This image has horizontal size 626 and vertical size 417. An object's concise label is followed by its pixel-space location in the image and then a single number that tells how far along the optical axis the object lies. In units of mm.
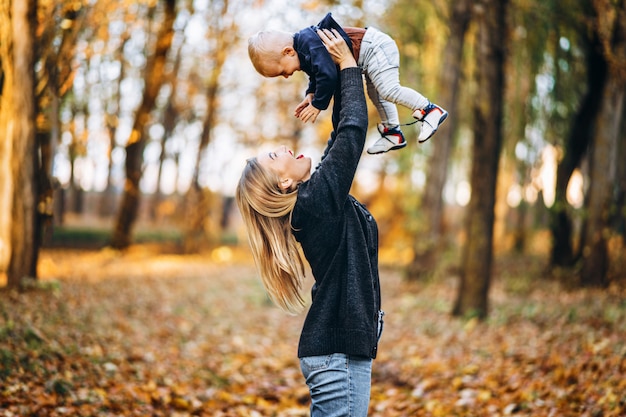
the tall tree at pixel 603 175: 10172
